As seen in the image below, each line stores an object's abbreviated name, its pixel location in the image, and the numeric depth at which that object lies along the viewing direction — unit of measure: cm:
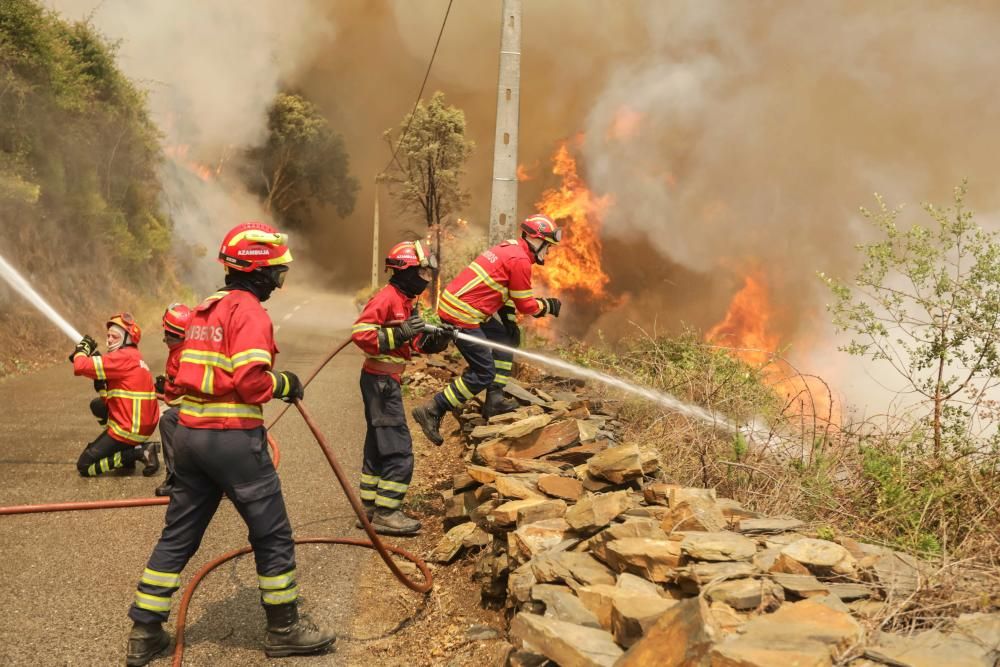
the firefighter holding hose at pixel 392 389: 547
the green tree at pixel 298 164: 3681
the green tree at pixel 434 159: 2630
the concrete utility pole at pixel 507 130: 1077
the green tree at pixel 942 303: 579
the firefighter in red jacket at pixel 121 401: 631
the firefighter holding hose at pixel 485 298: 670
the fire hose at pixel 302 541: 392
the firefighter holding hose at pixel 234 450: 365
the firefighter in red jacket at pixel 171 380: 590
